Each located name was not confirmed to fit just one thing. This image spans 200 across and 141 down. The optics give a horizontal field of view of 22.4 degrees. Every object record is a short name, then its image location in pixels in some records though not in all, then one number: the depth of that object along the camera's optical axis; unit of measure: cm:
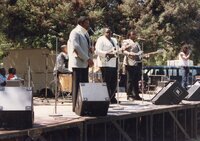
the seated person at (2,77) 1089
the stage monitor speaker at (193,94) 1209
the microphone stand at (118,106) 951
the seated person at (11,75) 1262
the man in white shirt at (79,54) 835
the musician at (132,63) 1091
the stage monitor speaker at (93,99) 786
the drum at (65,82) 1252
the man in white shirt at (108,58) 995
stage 718
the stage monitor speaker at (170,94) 1073
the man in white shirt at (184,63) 1341
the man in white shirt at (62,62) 1212
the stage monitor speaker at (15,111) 664
